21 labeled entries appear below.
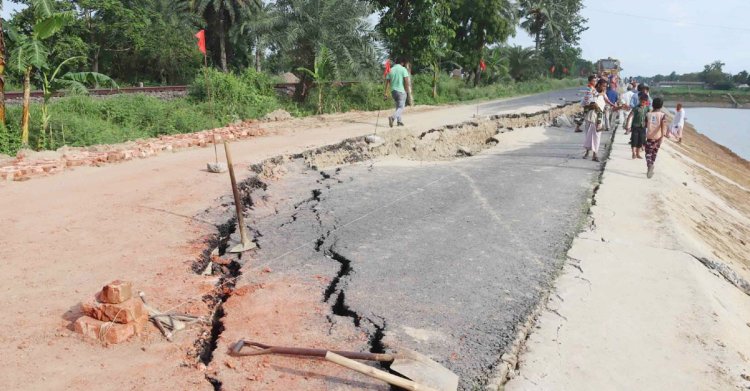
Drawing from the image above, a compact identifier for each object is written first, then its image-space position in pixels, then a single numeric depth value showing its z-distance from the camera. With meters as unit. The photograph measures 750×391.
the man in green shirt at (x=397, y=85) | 12.21
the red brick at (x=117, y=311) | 3.32
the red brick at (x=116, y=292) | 3.26
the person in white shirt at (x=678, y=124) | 14.86
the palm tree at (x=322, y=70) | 17.56
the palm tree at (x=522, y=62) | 44.66
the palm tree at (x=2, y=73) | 9.80
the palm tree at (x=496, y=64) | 36.12
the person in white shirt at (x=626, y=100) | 14.45
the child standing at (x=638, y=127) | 10.04
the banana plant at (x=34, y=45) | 9.37
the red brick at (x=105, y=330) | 3.26
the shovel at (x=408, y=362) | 2.89
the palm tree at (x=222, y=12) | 29.39
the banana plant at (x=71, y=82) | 10.82
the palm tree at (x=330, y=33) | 18.24
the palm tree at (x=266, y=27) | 18.22
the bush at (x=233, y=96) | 15.52
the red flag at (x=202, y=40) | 6.99
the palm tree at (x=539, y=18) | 44.94
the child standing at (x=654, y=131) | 8.52
